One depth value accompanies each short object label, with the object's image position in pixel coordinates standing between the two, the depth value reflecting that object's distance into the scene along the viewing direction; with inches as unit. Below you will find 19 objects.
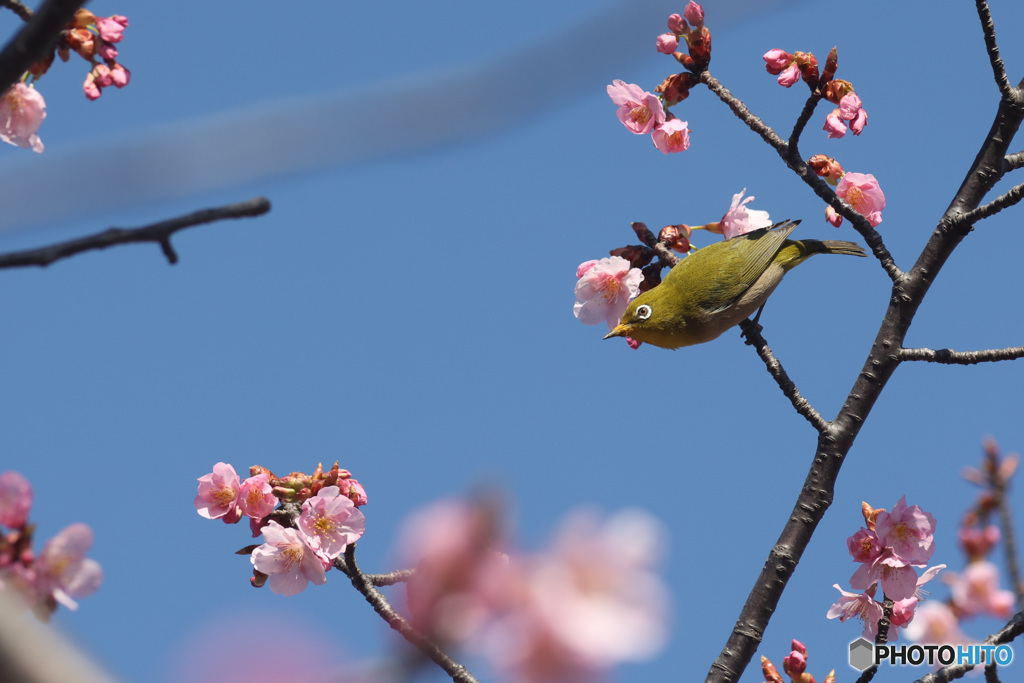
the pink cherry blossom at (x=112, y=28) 299.7
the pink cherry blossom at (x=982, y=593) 694.5
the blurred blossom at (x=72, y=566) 216.1
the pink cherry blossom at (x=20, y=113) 285.1
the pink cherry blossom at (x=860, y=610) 316.8
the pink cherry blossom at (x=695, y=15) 317.7
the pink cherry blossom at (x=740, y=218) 355.9
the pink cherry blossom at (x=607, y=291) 340.2
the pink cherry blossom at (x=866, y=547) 312.5
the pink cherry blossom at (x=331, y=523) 263.6
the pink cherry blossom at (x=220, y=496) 286.0
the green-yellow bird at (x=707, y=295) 401.1
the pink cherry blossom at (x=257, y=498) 280.4
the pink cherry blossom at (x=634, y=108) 350.6
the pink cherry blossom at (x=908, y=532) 303.4
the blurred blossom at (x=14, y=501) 209.0
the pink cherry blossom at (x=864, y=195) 355.3
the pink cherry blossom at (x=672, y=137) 343.0
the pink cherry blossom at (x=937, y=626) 676.1
